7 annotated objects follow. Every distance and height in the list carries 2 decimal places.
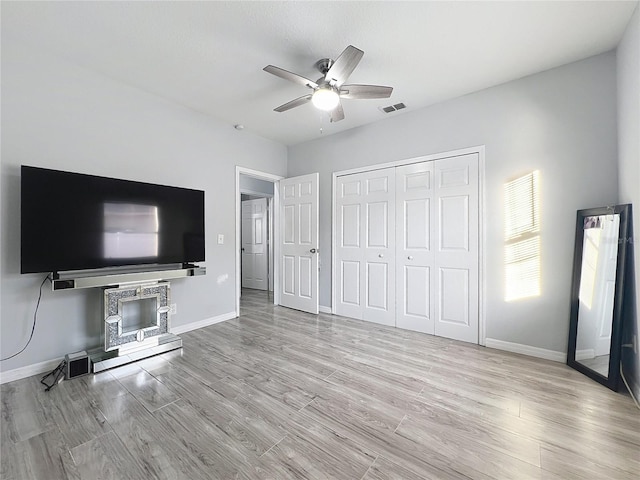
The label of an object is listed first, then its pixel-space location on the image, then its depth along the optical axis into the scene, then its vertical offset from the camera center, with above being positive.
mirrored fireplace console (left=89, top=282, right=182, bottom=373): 2.53 -0.90
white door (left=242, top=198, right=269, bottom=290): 6.38 -0.13
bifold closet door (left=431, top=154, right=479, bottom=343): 3.09 -0.09
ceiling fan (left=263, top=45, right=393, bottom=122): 2.12 +1.35
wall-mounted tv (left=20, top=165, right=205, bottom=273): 2.18 +0.17
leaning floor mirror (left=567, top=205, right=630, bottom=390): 2.13 -0.48
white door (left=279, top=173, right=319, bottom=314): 4.30 -0.06
